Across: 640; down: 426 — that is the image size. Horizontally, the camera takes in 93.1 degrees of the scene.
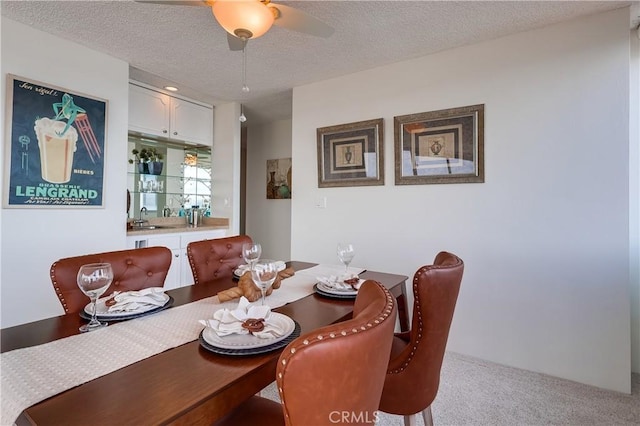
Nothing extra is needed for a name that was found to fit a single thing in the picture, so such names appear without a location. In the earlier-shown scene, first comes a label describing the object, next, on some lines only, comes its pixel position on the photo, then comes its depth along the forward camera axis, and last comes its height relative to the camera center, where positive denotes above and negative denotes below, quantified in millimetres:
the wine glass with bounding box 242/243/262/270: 1551 -195
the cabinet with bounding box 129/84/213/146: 3083 +1107
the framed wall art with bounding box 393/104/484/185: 2316 +574
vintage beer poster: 2105 +511
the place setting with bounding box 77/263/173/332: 1009 -328
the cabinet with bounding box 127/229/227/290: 2959 -308
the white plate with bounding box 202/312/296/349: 850 -360
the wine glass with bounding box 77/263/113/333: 1004 -225
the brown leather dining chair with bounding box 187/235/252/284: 1751 -253
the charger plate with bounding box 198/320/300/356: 828 -370
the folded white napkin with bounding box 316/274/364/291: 1427 -318
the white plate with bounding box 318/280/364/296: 1375 -341
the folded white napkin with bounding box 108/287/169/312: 1105 -323
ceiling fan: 1341 +935
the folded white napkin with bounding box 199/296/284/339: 900 -332
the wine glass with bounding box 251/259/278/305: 1112 -216
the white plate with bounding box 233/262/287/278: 1668 -303
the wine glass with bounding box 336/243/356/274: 1658 -199
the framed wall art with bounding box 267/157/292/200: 4395 +559
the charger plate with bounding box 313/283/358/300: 1364 -351
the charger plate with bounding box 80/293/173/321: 1054 -351
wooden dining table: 589 -386
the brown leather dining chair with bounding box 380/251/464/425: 1090 -487
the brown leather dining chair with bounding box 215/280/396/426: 538 -288
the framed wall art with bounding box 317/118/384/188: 2740 +597
